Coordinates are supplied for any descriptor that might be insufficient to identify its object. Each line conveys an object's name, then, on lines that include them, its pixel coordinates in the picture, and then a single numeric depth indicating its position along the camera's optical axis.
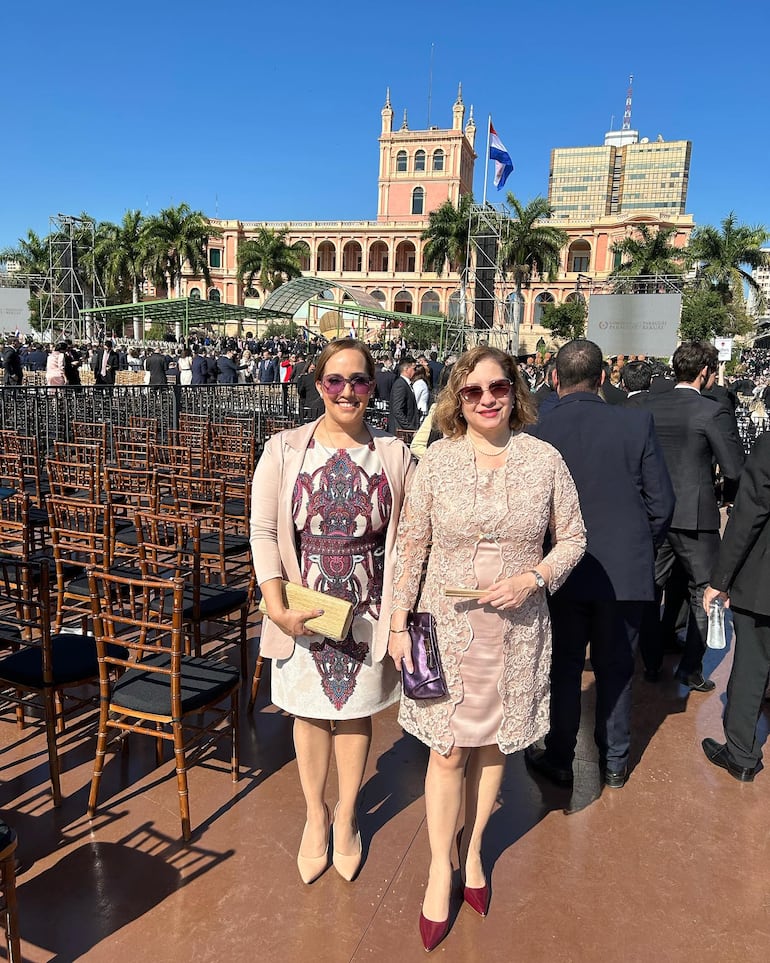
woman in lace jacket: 2.00
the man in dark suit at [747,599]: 2.71
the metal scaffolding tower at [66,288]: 30.91
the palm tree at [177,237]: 37.62
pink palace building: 55.59
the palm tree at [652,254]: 32.81
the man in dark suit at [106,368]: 14.50
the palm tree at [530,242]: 33.94
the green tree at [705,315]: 31.75
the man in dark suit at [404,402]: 9.34
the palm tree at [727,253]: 30.58
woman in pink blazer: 2.16
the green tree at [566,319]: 46.34
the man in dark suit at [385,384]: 12.44
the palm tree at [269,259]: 42.38
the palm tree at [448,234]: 37.34
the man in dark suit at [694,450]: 3.48
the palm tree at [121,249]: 38.53
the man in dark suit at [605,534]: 2.68
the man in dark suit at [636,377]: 5.42
